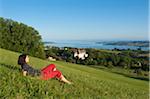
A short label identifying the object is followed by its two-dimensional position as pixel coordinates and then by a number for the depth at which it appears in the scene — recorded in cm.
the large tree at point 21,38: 2883
